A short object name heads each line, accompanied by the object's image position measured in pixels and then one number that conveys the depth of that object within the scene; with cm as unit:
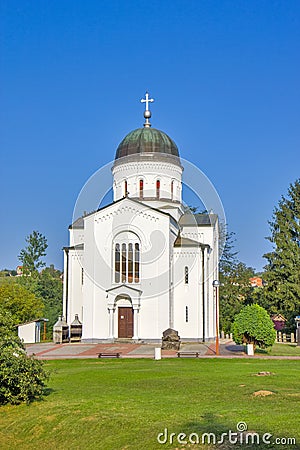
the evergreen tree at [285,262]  4269
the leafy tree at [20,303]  4256
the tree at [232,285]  4853
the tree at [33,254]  7419
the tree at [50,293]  5616
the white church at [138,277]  3475
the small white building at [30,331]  3725
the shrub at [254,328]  2728
